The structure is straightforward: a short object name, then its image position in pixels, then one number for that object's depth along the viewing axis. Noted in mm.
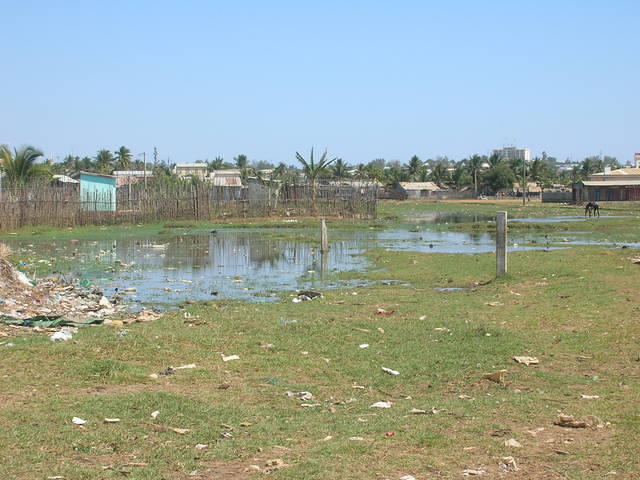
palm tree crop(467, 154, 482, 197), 131350
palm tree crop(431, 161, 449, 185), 138875
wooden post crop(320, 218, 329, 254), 28192
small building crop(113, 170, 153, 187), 70188
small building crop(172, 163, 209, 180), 146112
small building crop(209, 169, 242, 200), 52906
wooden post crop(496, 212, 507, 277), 18062
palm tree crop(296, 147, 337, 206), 57719
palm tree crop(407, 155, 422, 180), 144062
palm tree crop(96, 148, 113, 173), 110812
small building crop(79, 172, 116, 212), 44312
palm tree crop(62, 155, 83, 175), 118425
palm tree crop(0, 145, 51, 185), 47312
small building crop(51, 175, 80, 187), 57219
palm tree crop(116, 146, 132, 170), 110362
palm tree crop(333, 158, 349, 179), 117000
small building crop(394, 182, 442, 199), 117912
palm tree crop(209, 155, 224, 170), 141625
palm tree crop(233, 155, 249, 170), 145725
